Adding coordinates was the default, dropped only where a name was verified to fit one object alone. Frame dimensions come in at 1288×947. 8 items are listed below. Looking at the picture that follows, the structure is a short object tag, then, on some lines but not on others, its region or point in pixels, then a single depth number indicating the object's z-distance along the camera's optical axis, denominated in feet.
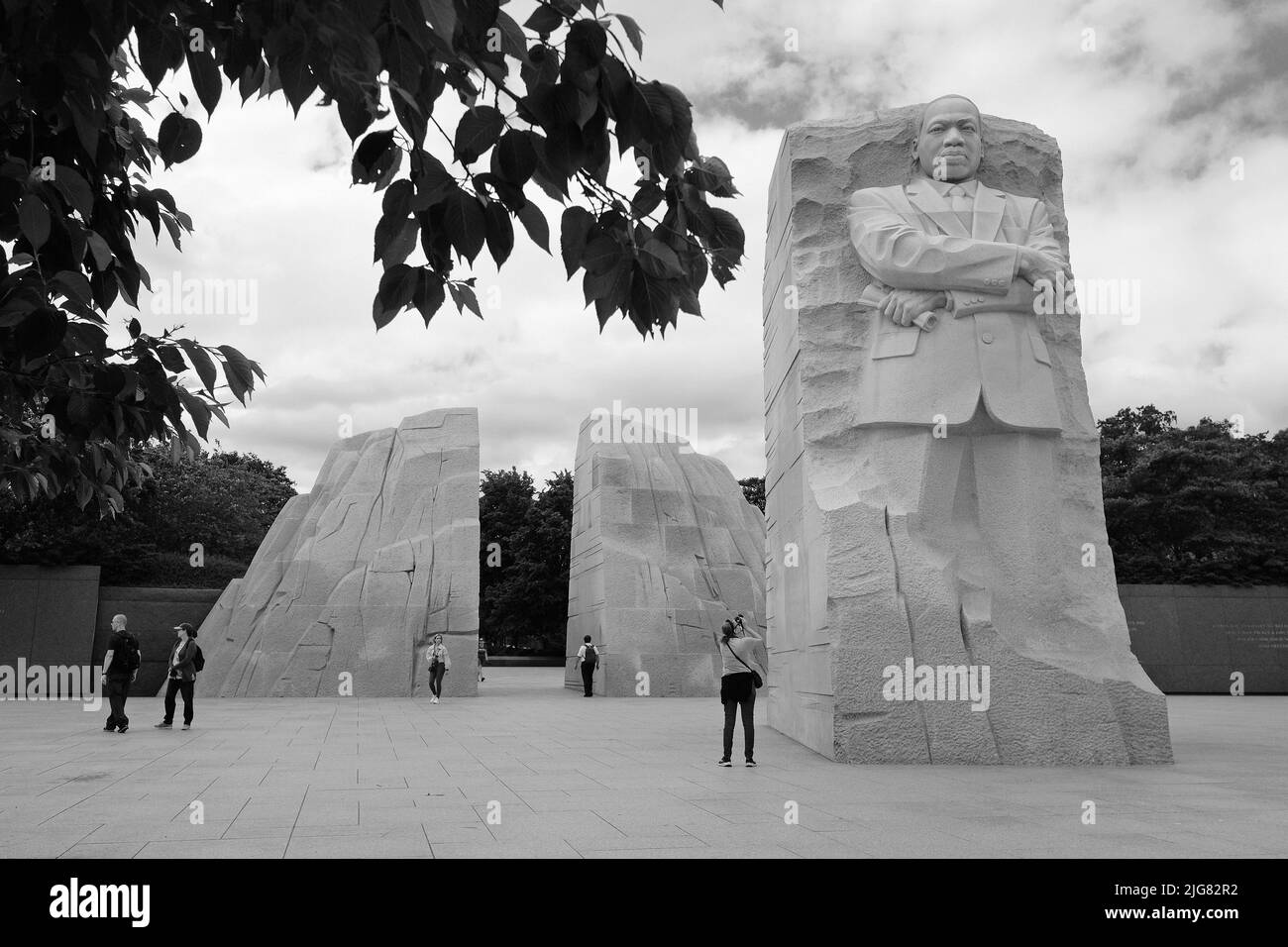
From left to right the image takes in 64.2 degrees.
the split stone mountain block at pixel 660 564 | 71.41
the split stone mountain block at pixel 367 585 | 64.03
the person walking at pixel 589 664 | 69.77
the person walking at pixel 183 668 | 40.96
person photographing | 30.22
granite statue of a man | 30.73
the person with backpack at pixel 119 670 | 39.65
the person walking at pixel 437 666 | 60.90
